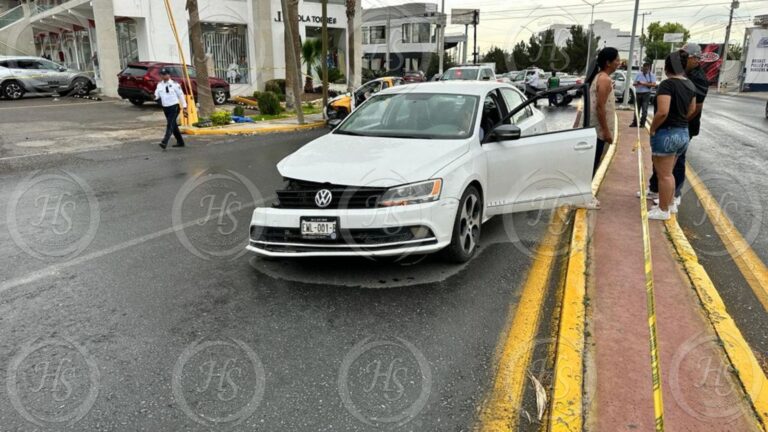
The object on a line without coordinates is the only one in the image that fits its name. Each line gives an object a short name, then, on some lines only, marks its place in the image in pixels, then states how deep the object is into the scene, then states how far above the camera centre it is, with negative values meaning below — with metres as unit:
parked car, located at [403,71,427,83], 35.25 -0.61
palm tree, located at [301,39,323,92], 28.15 +0.88
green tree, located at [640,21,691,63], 88.52 +5.36
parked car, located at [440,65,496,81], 21.96 -0.23
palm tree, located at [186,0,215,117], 16.78 +0.14
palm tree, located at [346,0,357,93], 27.77 +1.92
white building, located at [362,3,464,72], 65.81 +3.88
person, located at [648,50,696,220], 5.61 -0.58
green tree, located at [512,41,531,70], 71.69 +1.14
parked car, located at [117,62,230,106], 20.83 -0.33
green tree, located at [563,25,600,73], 71.56 +2.31
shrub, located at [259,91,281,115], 20.14 -1.25
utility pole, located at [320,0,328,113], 19.41 +0.68
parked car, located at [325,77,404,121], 18.59 -1.10
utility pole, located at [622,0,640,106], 18.84 +0.28
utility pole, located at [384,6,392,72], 62.56 +3.43
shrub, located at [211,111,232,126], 16.95 -1.49
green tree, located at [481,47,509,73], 73.88 +1.08
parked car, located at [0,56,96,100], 22.77 -0.32
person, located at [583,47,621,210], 6.62 -0.35
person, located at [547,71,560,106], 24.32 -0.67
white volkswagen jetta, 4.31 -0.91
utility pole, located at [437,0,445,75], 46.62 +4.22
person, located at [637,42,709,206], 5.75 -0.38
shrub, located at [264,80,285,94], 25.58 -0.78
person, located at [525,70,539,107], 26.33 -0.80
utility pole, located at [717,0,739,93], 51.67 +0.24
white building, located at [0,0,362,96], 23.50 +1.78
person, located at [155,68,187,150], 12.35 -0.70
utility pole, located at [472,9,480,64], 50.94 +4.45
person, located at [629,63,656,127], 14.63 -0.50
